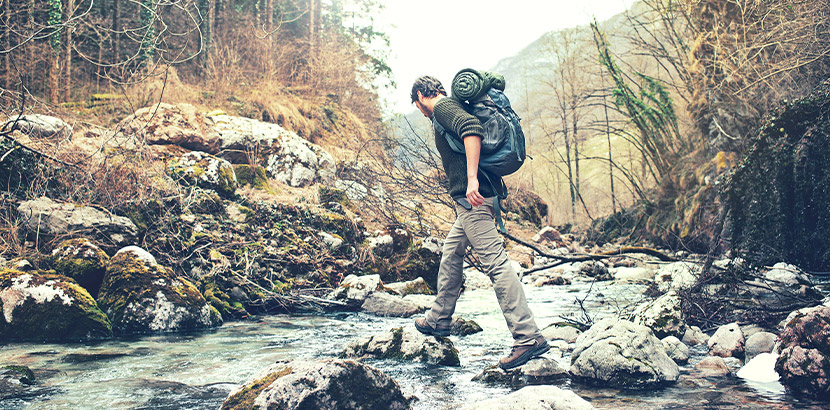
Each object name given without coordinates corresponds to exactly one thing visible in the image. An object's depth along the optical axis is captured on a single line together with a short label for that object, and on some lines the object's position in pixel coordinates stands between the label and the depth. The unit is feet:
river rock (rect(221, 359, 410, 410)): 8.62
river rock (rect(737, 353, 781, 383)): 11.33
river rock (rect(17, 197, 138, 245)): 21.53
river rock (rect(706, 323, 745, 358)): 13.93
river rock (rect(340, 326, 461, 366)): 14.17
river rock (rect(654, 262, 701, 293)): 21.94
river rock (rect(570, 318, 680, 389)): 11.60
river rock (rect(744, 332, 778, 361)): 13.11
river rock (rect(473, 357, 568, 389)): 11.88
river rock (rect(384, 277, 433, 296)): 27.61
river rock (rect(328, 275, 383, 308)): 25.22
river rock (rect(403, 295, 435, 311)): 24.16
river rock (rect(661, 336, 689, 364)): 13.83
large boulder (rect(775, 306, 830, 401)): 10.09
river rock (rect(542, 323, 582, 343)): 17.27
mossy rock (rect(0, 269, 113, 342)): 16.88
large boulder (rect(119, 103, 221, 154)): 36.32
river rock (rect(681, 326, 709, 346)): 16.15
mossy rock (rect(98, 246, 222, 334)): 19.02
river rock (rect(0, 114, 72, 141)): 25.25
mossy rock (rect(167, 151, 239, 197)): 31.99
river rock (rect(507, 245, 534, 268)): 43.34
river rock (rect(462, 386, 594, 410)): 8.16
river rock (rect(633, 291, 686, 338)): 16.43
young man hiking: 11.76
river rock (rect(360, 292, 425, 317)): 23.27
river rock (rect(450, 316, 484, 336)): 18.84
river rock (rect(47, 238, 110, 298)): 19.83
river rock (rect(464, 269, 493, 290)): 33.14
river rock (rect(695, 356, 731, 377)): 12.32
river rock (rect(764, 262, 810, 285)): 19.04
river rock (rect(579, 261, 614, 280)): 34.91
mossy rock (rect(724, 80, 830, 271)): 19.34
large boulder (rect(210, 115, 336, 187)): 42.47
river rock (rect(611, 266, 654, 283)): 32.94
